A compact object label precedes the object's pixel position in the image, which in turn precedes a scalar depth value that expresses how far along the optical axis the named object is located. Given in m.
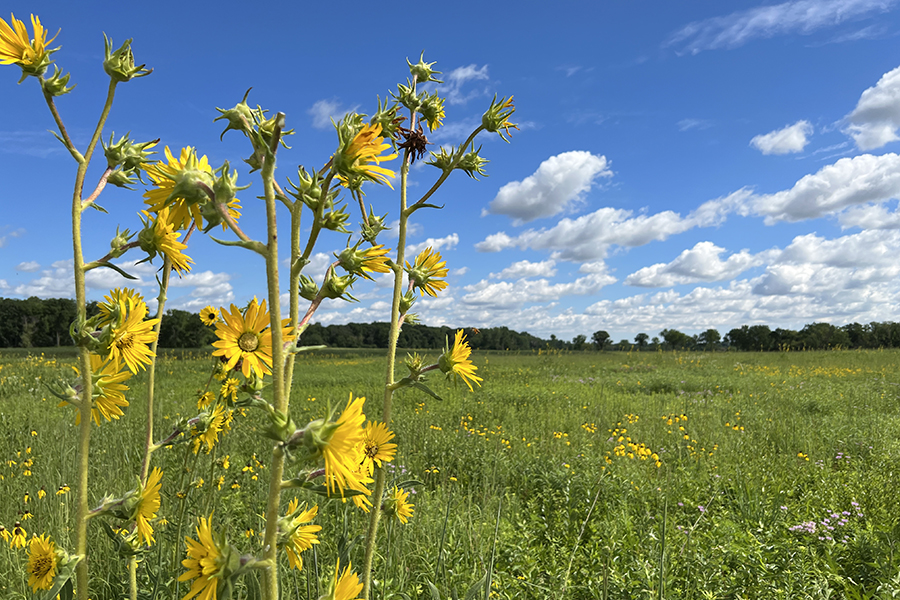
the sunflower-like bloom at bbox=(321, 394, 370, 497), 0.76
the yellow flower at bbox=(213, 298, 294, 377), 0.89
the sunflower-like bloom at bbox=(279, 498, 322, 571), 0.84
